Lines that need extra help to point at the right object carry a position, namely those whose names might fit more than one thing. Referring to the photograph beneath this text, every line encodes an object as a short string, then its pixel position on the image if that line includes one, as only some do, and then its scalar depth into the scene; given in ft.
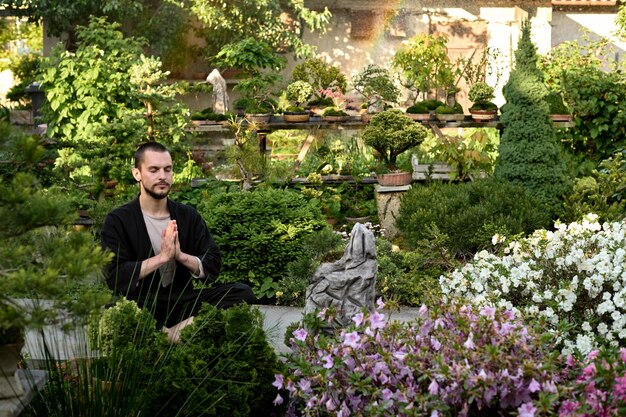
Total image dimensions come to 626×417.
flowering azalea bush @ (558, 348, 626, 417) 13.74
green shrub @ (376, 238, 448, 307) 28.76
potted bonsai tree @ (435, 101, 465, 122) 39.58
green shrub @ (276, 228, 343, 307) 28.55
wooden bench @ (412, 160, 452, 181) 37.50
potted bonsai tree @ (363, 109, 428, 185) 35.83
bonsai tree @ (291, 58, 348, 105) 41.49
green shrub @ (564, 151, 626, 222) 34.45
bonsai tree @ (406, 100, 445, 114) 39.65
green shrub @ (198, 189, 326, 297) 29.68
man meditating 20.27
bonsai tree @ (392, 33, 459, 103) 41.60
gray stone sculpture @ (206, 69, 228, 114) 44.19
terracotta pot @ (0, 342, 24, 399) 13.42
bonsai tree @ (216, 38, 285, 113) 39.58
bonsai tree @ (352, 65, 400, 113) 41.42
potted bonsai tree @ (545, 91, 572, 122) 38.78
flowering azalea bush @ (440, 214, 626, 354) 18.08
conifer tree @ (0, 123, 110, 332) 10.96
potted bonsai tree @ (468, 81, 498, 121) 39.22
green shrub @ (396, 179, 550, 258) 32.19
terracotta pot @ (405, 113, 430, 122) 39.45
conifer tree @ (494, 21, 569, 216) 36.47
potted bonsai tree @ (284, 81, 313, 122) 38.91
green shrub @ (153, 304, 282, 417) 16.42
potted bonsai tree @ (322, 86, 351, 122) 39.45
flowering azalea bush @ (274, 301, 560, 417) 14.20
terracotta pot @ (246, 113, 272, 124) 38.70
